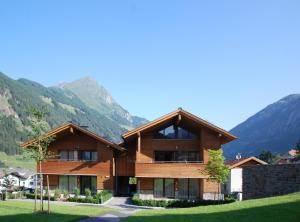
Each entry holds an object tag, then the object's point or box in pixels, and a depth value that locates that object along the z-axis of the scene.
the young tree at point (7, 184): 53.72
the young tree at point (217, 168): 34.08
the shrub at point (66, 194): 37.59
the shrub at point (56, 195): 37.24
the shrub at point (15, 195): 38.75
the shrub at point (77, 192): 37.67
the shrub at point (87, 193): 37.49
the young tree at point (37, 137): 25.01
